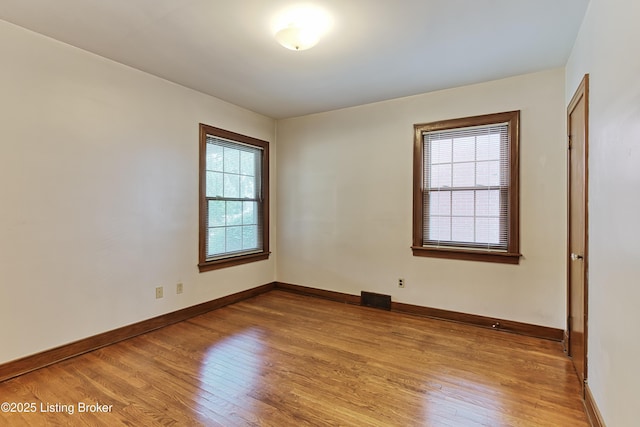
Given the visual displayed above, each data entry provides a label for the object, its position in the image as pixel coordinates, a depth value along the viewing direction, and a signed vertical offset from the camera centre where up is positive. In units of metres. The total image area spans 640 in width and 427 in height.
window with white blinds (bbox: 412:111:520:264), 3.21 +0.28
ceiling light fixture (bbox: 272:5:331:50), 2.14 +1.37
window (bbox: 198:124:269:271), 3.79 +0.18
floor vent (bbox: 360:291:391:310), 3.90 -1.10
